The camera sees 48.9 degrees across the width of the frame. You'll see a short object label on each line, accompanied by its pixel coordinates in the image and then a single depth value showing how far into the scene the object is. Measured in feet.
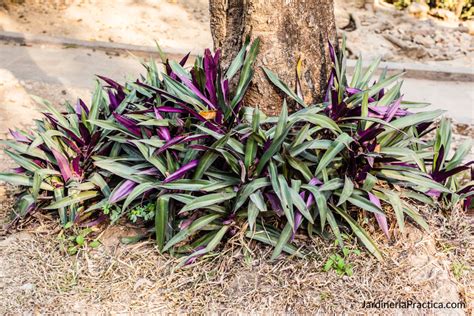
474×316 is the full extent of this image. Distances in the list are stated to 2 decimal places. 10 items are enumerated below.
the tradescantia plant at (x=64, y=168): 9.12
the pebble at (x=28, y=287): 8.43
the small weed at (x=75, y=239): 8.95
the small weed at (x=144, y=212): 8.73
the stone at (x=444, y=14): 25.81
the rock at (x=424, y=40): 22.80
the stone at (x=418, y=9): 25.99
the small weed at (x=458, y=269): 8.77
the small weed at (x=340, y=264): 8.18
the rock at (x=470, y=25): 24.56
